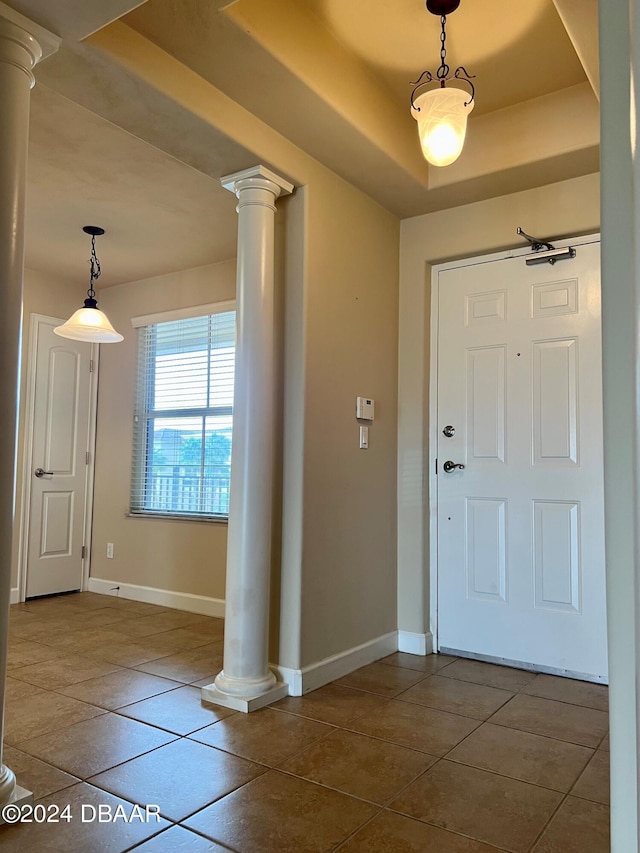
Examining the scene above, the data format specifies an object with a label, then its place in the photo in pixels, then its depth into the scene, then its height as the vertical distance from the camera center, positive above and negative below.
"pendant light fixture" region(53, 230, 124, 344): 3.41 +0.73
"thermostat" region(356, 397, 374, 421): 3.02 +0.26
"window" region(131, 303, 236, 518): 4.22 +0.30
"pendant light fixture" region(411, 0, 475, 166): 2.11 +1.21
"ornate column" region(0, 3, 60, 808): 1.65 +0.60
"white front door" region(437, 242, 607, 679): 2.85 -0.01
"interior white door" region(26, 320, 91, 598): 4.56 -0.06
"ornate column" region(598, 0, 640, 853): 0.60 +0.02
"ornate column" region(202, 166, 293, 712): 2.52 +0.00
